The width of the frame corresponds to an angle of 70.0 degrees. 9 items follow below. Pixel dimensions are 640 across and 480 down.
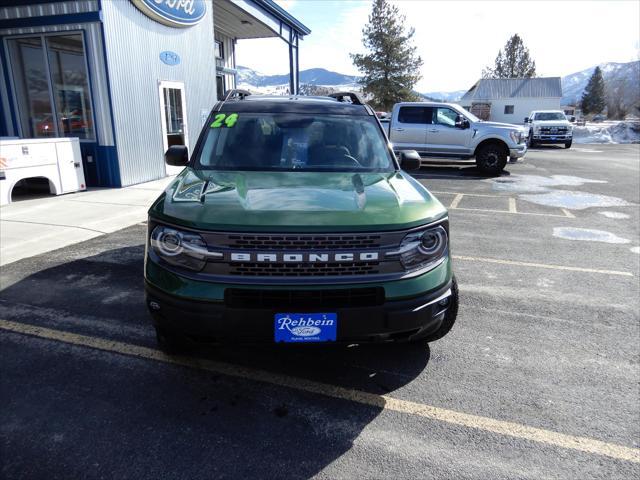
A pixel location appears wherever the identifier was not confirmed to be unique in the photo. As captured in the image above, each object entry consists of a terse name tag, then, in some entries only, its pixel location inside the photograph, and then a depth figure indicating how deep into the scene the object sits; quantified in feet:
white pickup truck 83.20
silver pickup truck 43.73
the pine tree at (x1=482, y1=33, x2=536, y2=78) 235.81
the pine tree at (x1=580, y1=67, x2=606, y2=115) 299.58
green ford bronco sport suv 8.07
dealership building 31.01
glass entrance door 37.69
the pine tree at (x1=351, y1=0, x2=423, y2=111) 161.07
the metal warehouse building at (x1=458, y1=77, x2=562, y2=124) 181.88
